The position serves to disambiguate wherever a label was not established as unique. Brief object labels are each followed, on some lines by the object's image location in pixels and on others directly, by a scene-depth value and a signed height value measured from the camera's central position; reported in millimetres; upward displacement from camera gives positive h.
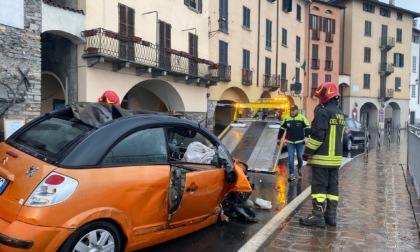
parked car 16781 -790
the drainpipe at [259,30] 24484 +5812
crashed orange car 3094 -662
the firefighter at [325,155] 5262 -549
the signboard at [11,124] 8289 -240
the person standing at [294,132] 8875 -380
